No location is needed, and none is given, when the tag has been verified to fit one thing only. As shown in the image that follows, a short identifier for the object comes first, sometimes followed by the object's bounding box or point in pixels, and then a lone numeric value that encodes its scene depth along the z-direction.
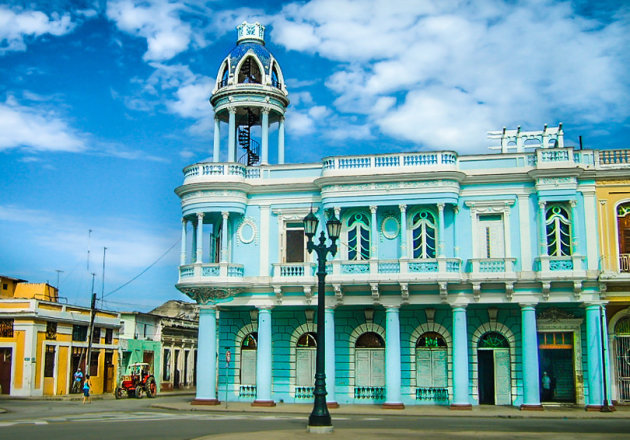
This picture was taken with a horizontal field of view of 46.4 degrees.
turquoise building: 31.06
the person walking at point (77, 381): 44.45
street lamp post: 19.78
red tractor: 43.72
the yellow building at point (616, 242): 31.25
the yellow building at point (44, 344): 42.81
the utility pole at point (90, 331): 46.00
